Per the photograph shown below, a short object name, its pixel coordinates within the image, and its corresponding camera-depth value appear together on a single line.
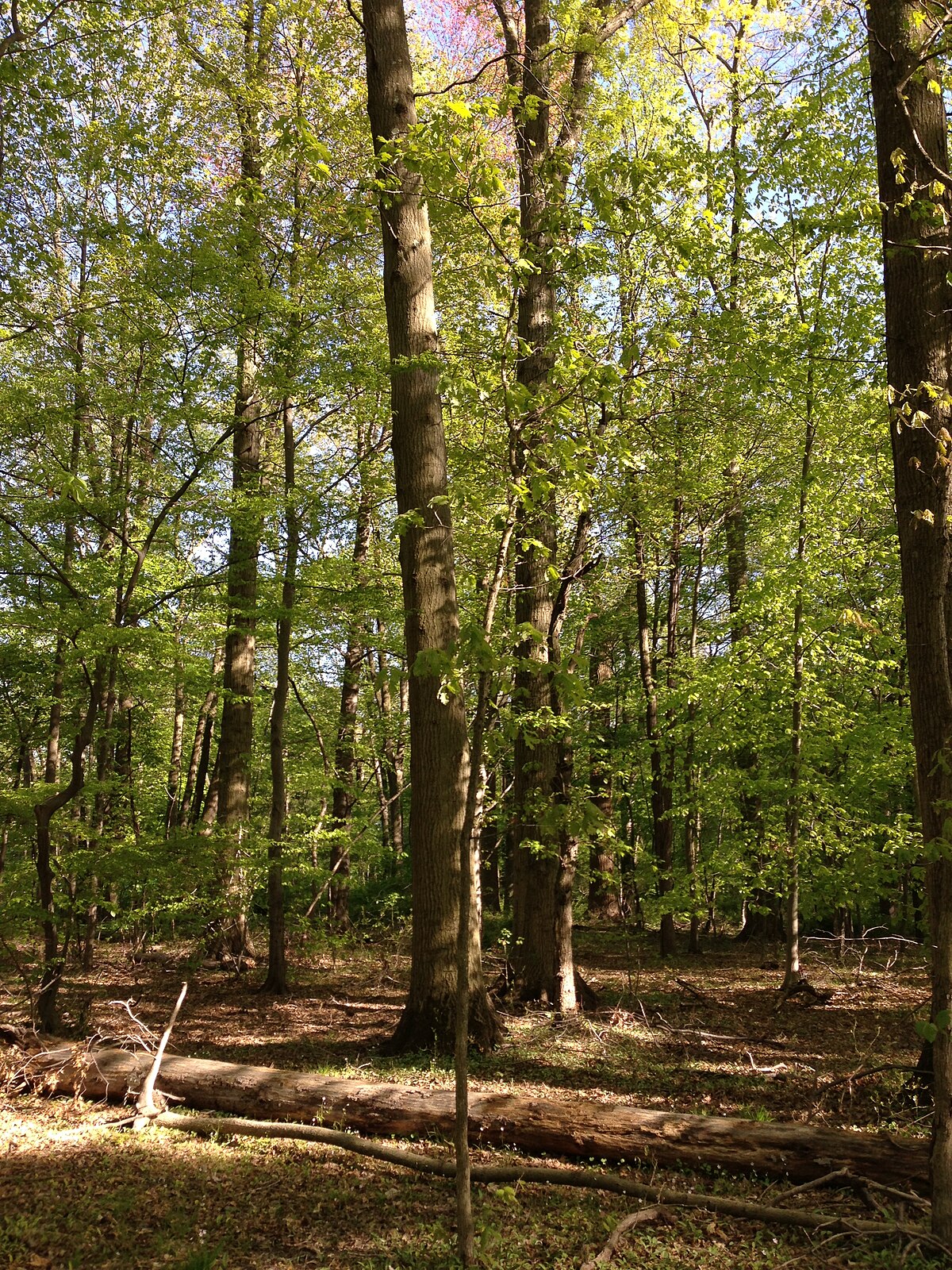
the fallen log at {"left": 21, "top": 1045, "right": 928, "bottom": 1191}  4.24
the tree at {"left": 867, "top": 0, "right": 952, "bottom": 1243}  3.75
